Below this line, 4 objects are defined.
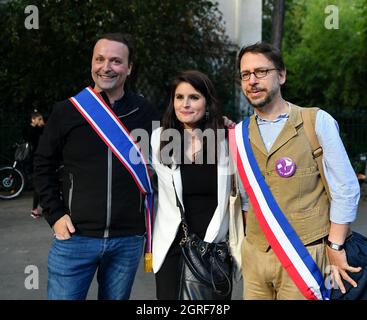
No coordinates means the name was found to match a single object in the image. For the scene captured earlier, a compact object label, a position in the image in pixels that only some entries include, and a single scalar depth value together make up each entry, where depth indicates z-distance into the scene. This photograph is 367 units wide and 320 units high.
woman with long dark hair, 2.60
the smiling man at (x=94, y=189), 2.61
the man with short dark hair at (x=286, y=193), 2.27
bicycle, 9.60
